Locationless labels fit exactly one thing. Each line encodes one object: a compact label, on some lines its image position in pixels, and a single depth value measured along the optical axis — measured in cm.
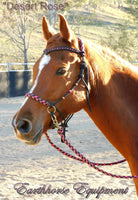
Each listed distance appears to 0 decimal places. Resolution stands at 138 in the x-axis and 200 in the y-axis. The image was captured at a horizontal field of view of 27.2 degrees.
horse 217
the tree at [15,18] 1956
